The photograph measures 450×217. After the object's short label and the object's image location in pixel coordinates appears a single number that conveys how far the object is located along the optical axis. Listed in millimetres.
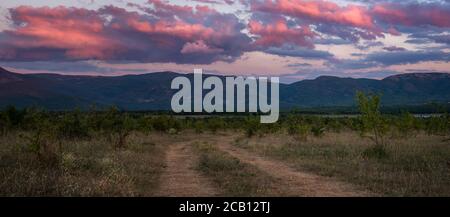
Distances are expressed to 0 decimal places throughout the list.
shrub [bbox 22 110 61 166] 15930
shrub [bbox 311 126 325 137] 43312
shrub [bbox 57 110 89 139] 32844
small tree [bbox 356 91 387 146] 25094
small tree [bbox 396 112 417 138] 41625
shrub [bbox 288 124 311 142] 37688
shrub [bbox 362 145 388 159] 21516
